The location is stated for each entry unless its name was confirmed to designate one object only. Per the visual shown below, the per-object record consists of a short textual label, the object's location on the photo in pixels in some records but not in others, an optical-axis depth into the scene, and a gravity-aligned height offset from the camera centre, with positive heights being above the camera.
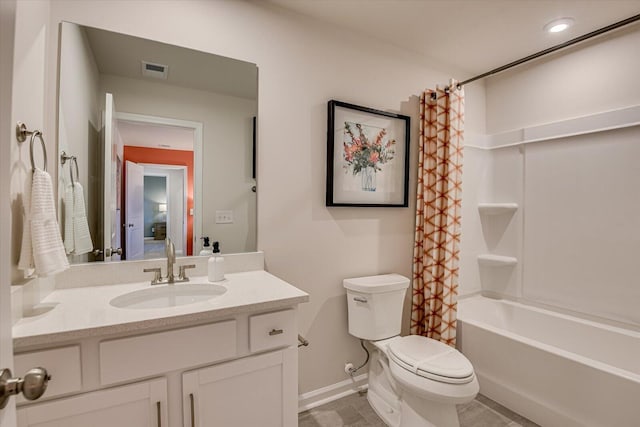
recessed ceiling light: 1.99 +1.22
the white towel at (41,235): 1.01 -0.08
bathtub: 1.57 -0.91
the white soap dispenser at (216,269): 1.52 -0.28
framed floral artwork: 2.04 +0.38
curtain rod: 1.57 +0.95
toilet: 1.52 -0.81
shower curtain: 2.18 -0.03
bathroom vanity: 0.92 -0.50
